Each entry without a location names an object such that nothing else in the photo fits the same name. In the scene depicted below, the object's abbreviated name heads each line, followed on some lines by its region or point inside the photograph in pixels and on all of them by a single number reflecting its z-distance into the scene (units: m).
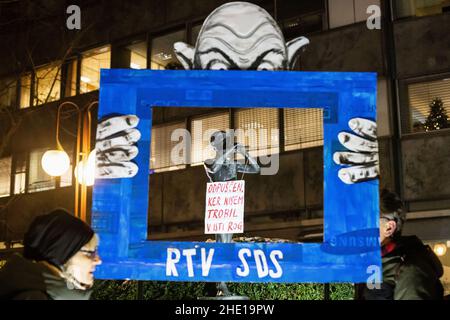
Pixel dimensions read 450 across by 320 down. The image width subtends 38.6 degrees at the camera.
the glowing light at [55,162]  11.54
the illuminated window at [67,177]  20.83
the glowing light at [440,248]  14.40
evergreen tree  14.59
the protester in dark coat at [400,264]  4.27
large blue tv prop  5.40
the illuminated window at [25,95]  22.86
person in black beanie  3.32
